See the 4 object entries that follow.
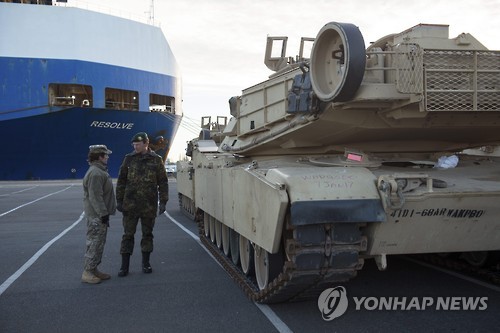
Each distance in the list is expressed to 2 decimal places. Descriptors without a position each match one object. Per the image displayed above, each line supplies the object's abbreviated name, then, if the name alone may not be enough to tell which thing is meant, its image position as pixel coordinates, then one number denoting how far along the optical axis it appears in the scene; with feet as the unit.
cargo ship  110.11
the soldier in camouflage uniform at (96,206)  22.04
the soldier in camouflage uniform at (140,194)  23.81
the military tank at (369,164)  15.75
